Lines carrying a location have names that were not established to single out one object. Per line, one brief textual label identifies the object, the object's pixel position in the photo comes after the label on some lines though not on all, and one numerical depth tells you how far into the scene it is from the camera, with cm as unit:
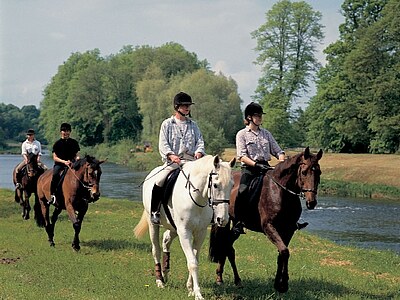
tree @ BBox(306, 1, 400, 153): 5072
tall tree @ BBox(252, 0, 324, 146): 6044
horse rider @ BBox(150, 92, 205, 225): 949
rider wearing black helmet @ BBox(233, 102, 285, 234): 999
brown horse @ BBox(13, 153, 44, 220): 1891
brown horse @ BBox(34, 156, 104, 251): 1333
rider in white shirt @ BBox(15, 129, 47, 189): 1903
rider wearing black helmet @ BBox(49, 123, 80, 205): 1477
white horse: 793
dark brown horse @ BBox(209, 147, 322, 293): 872
